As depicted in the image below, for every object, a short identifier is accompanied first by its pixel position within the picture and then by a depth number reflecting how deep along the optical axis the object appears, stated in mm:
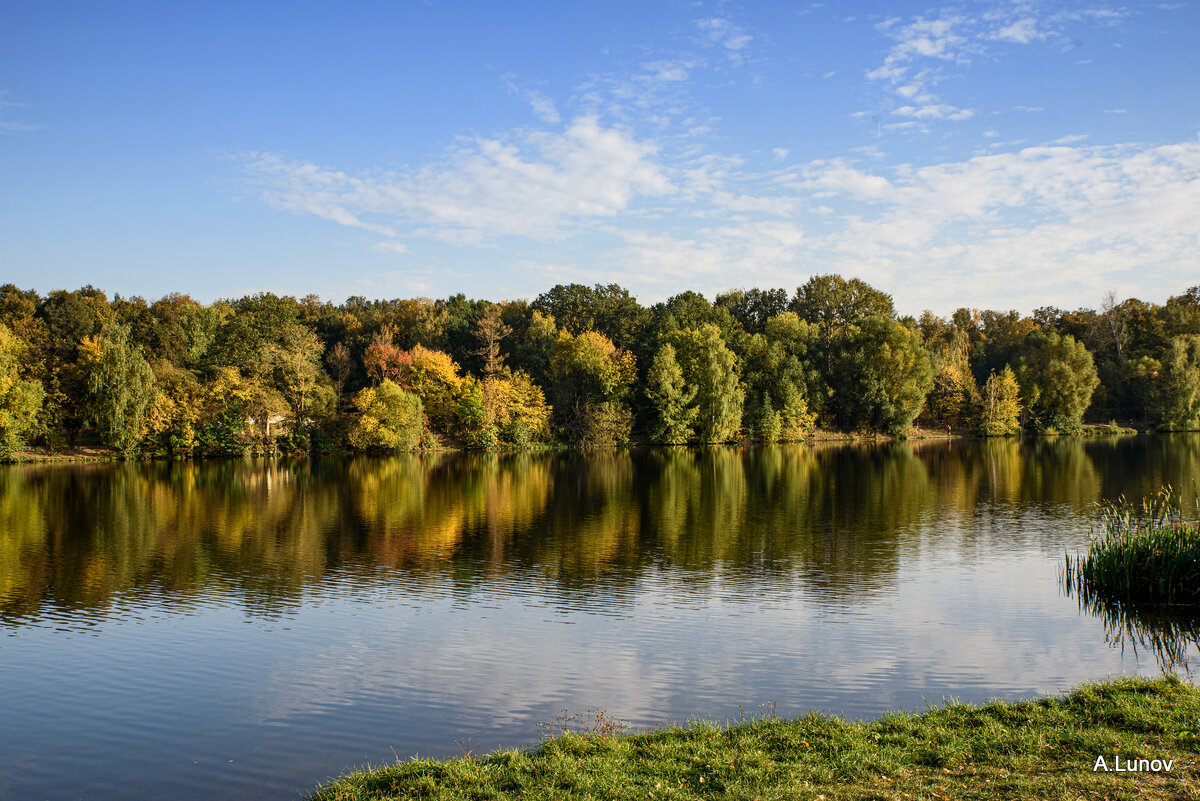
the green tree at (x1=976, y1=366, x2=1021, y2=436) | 79875
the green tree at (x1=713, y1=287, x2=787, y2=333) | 89062
